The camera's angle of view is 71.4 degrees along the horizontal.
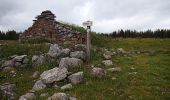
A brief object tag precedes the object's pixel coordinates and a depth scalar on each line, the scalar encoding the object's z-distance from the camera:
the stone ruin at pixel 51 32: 11.09
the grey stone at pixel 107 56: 8.05
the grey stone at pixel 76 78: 6.32
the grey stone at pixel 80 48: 8.07
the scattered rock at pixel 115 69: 6.99
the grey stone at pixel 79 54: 7.57
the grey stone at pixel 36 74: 7.07
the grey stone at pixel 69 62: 7.07
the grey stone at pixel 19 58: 7.95
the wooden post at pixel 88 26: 7.83
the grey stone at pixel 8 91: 6.02
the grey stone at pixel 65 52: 7.69
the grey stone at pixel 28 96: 5.81
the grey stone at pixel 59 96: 5.50
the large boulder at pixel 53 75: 6.39
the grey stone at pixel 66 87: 6.07
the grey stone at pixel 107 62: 7.43
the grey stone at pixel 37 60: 7.66
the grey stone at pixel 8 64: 7.88
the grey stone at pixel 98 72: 6.56
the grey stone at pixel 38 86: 6.26
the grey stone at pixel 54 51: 7.70
